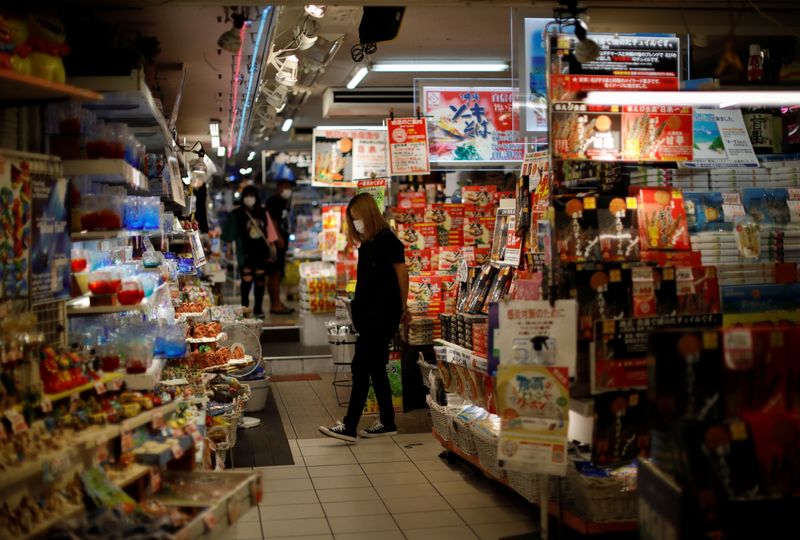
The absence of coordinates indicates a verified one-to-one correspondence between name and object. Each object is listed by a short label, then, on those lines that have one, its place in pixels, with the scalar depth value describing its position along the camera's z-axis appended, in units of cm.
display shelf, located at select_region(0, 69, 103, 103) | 348
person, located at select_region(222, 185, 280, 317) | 1372
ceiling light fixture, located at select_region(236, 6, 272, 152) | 510
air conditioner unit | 1202
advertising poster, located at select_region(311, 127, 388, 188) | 1066
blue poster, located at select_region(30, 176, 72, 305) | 394
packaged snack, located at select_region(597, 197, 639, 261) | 500
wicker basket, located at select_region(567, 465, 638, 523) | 466
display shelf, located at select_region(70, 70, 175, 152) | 443
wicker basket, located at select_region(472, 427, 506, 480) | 563
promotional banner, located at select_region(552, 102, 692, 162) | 490
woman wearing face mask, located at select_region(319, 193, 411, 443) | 740
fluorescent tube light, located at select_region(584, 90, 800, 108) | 459
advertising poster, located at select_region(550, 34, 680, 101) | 488
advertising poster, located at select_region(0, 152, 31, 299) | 365
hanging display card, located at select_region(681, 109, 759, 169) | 589
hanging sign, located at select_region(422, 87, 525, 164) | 876
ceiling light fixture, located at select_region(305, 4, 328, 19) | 663
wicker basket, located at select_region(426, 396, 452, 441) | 664
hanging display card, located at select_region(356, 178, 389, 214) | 941
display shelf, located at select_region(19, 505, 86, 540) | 325
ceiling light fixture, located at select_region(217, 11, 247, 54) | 460
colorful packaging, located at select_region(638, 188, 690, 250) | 518
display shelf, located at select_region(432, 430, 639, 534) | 467
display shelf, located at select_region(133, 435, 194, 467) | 403
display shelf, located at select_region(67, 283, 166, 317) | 450
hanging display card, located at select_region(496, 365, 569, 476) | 452
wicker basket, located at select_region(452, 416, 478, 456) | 615
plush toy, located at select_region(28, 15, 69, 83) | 376
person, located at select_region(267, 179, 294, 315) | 1451
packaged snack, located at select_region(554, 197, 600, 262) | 490
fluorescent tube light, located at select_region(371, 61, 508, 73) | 1028
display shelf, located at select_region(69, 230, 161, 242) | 451
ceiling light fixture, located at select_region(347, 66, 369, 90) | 1014
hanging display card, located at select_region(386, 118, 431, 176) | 853
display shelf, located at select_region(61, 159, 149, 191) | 435
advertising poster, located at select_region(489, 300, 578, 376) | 461
